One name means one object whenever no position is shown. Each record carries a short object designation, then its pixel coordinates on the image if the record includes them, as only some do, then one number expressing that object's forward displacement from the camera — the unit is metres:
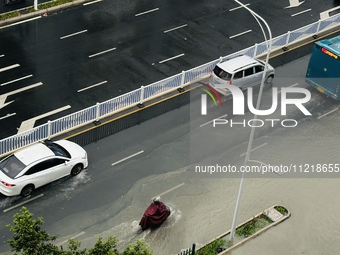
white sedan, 27.14
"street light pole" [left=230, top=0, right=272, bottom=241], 25.07
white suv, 34.16
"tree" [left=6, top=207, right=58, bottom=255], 19.91
